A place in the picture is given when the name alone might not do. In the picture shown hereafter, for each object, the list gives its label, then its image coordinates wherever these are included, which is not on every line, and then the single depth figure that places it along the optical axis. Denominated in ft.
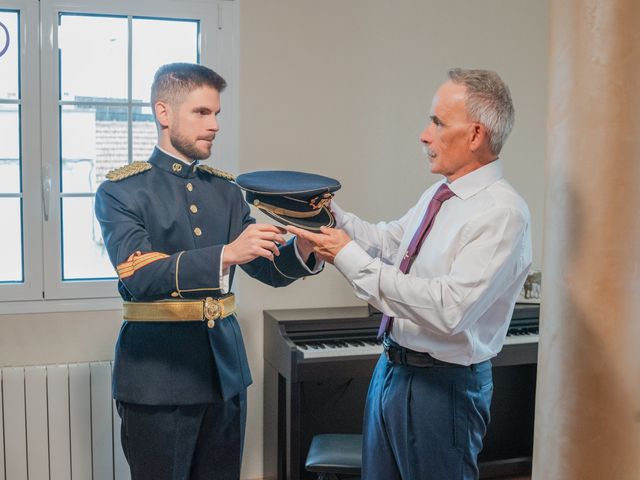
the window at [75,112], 10.33
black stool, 8.62
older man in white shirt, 5.81
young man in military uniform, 6.57
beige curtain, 4.51
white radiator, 10.04
